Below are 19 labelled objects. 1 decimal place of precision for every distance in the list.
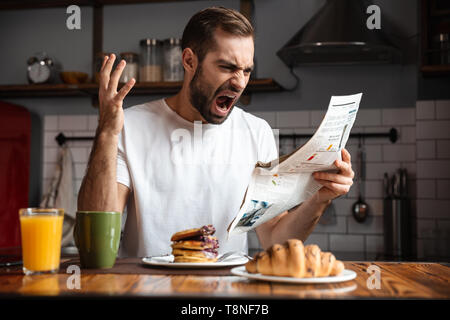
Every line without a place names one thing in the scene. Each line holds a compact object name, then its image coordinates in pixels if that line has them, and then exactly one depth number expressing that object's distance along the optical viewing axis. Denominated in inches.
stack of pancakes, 48.7
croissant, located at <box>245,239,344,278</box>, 37.8
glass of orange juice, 43.7
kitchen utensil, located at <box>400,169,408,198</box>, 116.6
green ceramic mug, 46.6
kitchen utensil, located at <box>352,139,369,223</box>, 119.9
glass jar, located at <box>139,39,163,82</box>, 124.6
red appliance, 125.6
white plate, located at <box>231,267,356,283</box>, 36.9
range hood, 109.6
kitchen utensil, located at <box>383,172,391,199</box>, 118.3
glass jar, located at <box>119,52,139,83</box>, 124.2
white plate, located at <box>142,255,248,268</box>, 46.1
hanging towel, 126.4
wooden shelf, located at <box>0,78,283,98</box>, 120.0
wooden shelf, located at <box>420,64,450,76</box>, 110.5
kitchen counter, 33.9
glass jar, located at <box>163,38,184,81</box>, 121.4
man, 68.9
